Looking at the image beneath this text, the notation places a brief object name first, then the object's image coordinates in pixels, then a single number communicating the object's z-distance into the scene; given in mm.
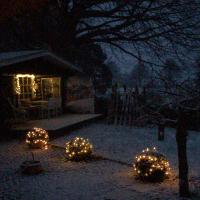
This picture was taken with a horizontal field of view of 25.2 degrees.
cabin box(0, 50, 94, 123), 21850
